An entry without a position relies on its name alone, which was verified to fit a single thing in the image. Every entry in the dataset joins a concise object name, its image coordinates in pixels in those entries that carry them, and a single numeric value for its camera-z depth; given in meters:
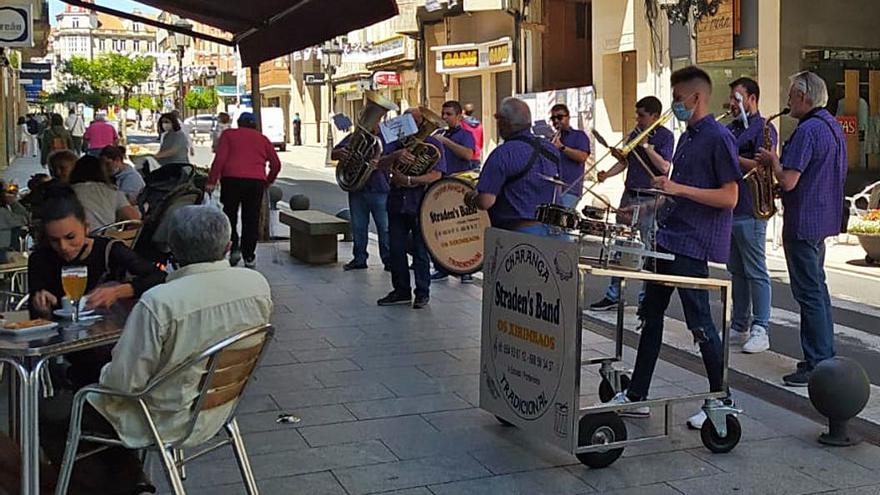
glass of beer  4.24
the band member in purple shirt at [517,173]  5.75
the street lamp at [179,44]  41.20
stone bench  11.52
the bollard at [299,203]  14.20
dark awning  9.37
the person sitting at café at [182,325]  3.46
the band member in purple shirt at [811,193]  6.00
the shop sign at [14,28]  11.16
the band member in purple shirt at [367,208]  10.68
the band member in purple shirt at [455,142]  9.20
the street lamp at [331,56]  38.34
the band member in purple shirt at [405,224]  8.70
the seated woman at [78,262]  4.48
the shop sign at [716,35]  19.03
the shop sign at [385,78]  38.28
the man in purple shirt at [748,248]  6.93
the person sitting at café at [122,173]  9.62
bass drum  7.81
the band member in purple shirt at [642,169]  4.97
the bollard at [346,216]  13.54
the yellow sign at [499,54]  29.08
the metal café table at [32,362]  3.58
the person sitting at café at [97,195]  7.46
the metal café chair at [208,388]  3.46
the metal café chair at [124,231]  7.05
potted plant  11.53
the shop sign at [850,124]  18.20
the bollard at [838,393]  5.09
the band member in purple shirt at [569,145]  9.10
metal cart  4.55
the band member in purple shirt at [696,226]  5.11
